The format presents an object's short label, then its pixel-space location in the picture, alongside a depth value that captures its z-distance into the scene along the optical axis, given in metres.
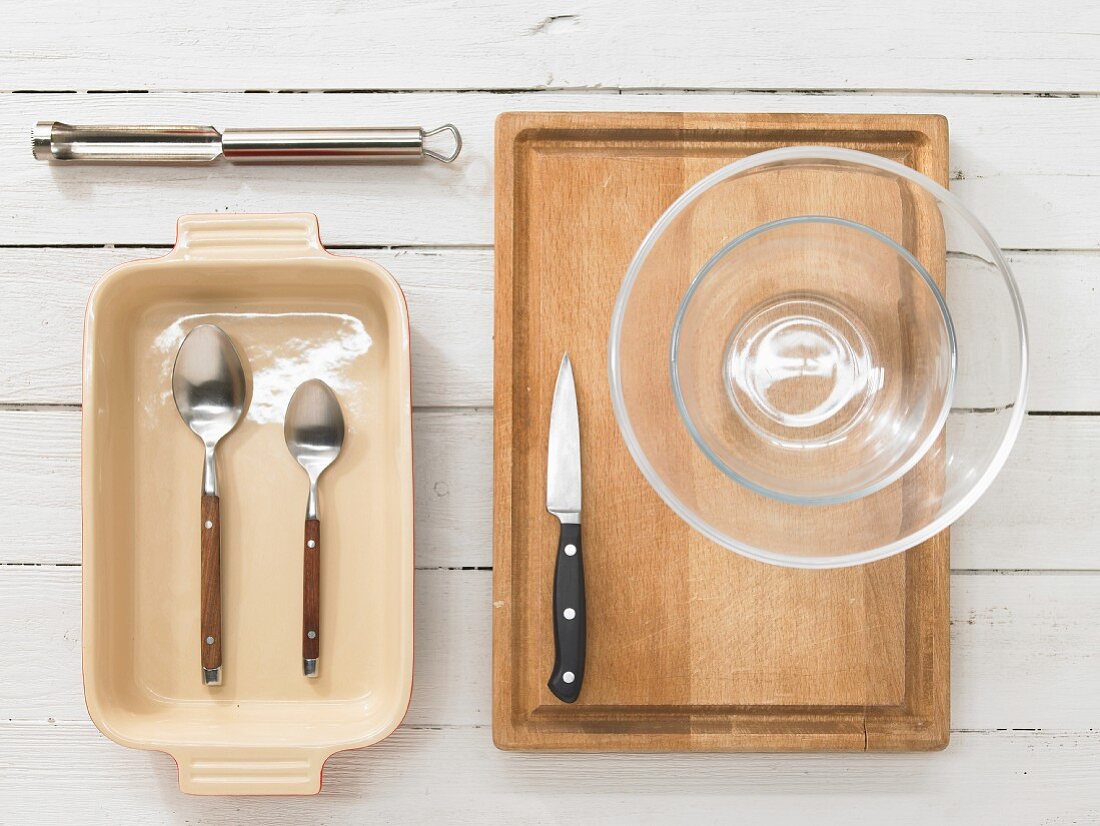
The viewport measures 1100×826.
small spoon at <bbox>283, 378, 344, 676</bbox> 0.58
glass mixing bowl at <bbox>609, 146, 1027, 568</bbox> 0.52
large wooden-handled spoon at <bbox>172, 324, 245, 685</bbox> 0.58
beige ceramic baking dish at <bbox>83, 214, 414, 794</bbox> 0.58
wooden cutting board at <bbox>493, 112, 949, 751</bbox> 0.59
